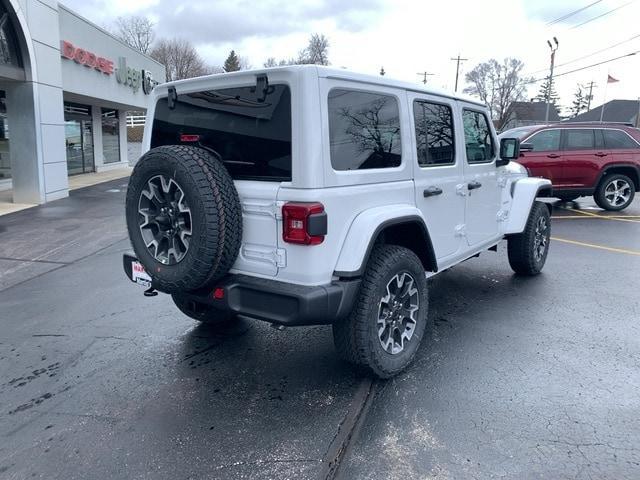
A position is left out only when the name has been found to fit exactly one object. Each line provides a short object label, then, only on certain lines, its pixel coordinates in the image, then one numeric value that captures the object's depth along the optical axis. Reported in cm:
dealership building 1121
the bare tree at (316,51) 5432
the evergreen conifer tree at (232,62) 7102
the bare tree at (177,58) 6488
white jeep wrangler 294
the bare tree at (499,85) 6244
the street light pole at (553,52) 3763
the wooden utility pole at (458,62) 5766
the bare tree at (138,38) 6556
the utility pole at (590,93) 8162
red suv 1084
